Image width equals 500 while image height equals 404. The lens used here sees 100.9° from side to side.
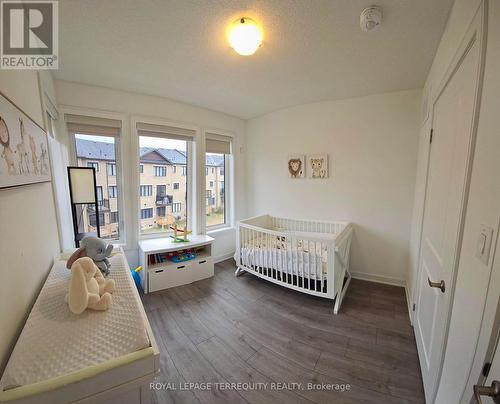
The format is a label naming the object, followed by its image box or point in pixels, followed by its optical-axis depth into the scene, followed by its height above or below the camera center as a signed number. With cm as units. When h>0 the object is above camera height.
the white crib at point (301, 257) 211 -87
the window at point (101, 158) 231 +25
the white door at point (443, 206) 94 -13
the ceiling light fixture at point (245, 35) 138 +100
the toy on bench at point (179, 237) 282 -77
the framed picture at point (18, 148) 88 +15
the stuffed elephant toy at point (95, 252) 148 -52
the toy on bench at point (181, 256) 270 -101
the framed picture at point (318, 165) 296 +24
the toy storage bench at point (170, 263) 247 -106
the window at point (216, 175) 333 +8
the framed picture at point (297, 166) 314 +24
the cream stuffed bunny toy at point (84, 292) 106 -60
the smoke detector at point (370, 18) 126 +103
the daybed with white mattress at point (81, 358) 73 -71
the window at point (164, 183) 279 -4
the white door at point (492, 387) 52 -53
